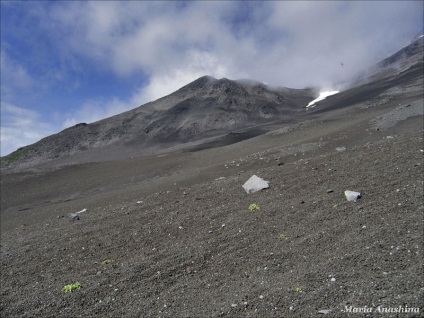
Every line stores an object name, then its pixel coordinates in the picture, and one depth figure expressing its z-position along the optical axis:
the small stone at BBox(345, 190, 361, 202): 11.22
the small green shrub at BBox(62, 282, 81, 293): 9.23
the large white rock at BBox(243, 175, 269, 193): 14.86
